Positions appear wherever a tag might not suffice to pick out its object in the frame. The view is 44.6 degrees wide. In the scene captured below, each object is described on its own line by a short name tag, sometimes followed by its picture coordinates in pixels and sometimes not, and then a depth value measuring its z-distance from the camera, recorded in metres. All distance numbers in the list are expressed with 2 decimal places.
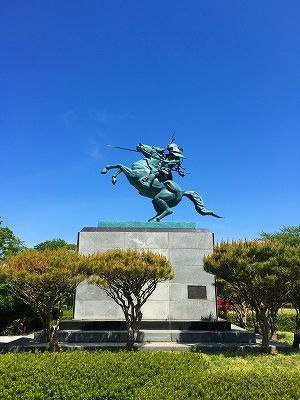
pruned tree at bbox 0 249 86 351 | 10.70
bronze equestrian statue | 17.08
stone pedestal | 14.93
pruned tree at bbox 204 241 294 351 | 11.48
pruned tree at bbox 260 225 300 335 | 11.86
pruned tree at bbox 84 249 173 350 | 11.30
